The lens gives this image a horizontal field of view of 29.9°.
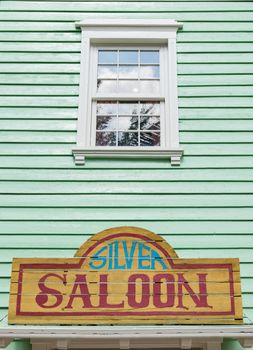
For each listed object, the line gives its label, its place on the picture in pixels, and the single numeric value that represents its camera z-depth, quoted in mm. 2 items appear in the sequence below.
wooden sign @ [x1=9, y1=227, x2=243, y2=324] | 4176
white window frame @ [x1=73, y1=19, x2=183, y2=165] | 5484
